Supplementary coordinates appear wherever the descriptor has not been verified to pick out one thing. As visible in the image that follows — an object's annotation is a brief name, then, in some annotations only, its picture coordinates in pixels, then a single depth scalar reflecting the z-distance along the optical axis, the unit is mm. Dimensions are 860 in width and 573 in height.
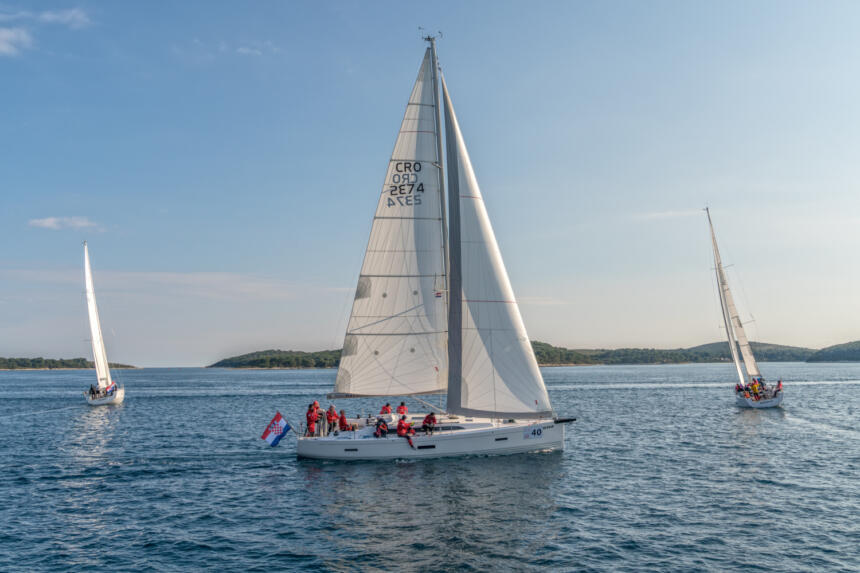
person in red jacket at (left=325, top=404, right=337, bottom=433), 30109
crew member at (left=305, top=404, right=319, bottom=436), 29750
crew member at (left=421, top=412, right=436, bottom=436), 28484
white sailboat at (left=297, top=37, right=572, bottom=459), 28422
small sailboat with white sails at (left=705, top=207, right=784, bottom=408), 55344
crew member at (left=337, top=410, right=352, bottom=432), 29797
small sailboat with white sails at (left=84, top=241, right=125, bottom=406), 69062
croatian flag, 28766
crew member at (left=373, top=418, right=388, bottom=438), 28641
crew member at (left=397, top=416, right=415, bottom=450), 28219
